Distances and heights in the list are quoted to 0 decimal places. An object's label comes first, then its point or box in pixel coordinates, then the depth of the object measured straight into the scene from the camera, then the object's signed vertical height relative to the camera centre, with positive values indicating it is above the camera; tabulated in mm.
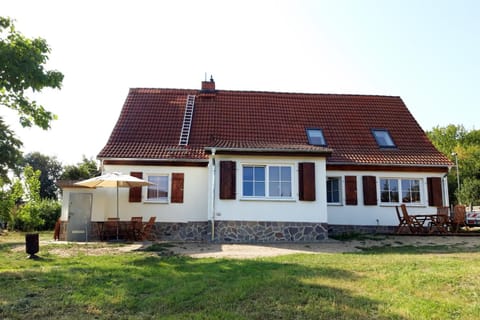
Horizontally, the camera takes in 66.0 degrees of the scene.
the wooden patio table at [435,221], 13852 -717
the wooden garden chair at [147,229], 13344 -951
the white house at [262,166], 12719 +1409
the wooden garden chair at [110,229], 13854 -983
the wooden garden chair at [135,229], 13305 -948
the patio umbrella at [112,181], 12484 +729
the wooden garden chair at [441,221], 13875 -716
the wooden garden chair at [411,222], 14086 -769
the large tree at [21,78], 7379 +2539
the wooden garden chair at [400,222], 14480 -798
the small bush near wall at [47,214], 12443 -596
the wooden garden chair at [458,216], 13859 -522
